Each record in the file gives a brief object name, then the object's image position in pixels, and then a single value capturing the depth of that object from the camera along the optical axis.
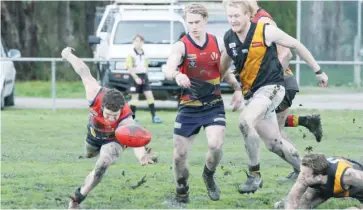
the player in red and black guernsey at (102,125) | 18.08
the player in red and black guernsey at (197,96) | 19.28
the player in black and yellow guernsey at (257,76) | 19.06
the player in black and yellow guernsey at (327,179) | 17.39
